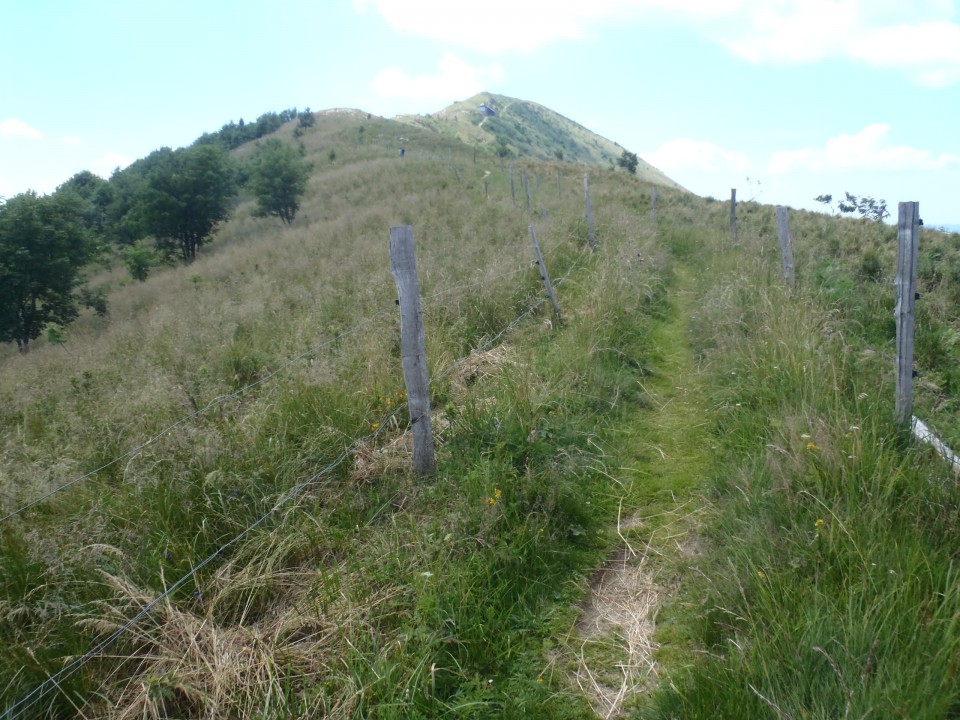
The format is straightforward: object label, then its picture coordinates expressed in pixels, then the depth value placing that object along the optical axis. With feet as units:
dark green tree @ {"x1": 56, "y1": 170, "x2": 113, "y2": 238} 124.26
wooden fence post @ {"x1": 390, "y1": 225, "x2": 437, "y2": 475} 13.14
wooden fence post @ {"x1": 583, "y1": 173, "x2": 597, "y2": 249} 38.90
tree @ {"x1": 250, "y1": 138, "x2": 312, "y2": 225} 100.78
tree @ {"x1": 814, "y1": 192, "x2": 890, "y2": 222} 63.57
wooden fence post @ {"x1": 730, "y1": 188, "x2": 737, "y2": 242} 52.28
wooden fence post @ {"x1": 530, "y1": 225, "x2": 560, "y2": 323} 25.55
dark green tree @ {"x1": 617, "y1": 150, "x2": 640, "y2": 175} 213.28
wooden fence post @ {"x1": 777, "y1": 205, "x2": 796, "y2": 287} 24.31
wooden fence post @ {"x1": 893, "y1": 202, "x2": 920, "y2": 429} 12.60
